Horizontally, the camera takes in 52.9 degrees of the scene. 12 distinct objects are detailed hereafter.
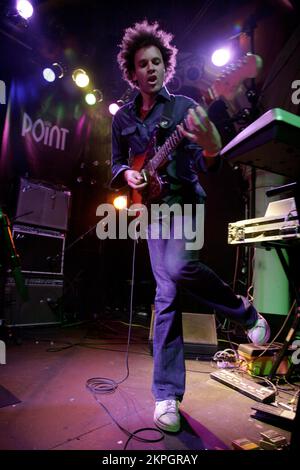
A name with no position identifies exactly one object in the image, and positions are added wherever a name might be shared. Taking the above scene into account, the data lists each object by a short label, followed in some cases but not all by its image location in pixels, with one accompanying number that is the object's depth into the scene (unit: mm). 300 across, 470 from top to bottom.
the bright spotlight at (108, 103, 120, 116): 5453
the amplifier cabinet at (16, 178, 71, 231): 4133
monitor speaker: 2912
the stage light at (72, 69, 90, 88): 5141
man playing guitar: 1491
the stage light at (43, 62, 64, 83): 4914
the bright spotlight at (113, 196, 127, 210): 5262
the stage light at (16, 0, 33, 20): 3973
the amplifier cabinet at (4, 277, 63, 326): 3816
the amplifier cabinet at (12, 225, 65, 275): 4083
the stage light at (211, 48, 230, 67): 2881
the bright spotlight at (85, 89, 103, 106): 5445
